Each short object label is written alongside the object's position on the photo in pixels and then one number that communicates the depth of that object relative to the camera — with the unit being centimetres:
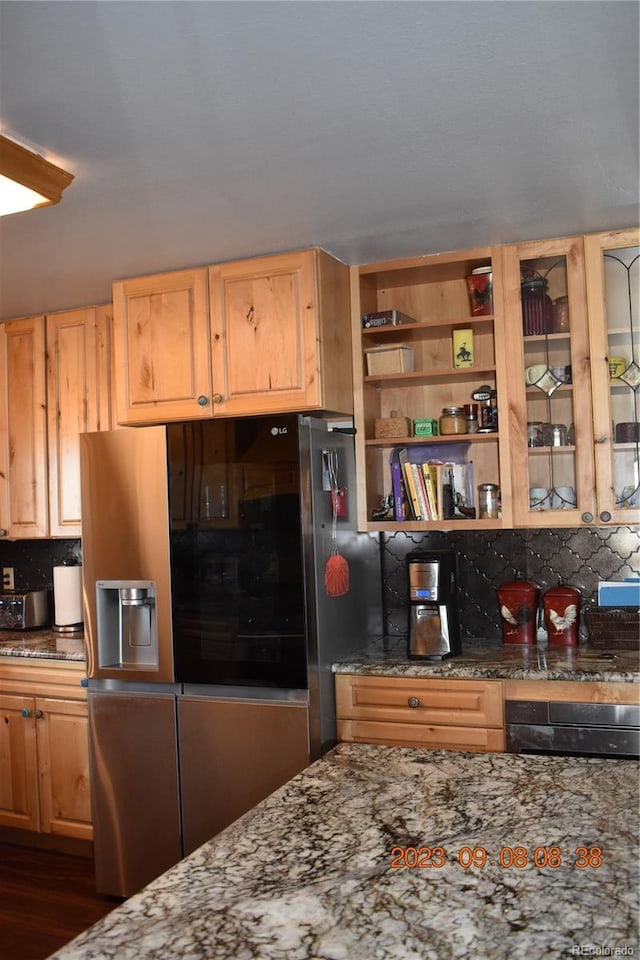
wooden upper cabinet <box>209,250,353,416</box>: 307
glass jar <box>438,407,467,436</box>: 331
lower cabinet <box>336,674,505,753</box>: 290
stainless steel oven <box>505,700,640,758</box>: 275
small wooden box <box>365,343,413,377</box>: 336
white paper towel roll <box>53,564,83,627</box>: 402
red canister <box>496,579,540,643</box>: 327
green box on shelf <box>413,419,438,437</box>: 337
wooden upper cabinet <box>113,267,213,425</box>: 325
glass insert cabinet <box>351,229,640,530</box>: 305
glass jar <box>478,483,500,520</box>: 324
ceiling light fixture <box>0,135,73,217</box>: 216
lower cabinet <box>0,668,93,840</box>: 355
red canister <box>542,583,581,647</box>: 321
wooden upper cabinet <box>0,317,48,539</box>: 401
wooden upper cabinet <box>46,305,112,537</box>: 386
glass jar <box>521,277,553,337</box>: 314
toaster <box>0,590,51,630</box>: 411
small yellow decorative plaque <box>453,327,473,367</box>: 333
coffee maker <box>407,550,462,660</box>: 310
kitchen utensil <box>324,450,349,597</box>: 306
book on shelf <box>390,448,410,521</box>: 332
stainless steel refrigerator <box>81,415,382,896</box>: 299
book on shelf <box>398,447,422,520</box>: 330
